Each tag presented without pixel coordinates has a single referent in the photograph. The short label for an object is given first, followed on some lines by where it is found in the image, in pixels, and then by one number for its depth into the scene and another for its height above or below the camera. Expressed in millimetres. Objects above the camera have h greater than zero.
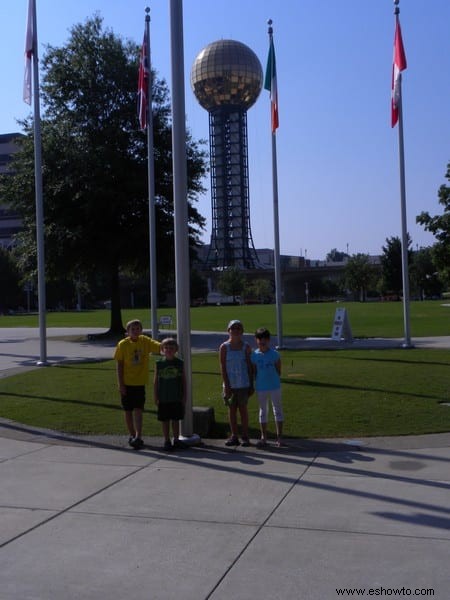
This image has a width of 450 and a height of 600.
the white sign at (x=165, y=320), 21109 -551
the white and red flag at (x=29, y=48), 17562 +6481
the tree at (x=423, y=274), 114312 +3795
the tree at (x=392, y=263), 104562 +5150
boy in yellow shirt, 9047 -937
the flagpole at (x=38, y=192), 18094 +2965
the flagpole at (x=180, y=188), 9398 +1570
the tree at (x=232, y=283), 118875 +2997
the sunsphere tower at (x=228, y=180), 106312 +23538
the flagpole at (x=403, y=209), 20812 +2650
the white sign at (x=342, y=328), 24922 -1054
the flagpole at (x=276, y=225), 20969 +2254
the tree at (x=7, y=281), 90562 +3139
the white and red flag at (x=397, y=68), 18734 +6205
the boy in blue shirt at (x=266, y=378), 8828 -996
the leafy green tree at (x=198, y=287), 120062 +2505
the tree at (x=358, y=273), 113938 +4071
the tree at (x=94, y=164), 29641 +5965
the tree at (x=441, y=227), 33781 +3366
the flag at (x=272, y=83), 19602 +6088
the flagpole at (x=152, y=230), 21062 +2277
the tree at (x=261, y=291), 119375 +1536
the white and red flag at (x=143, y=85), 19297 +6055
